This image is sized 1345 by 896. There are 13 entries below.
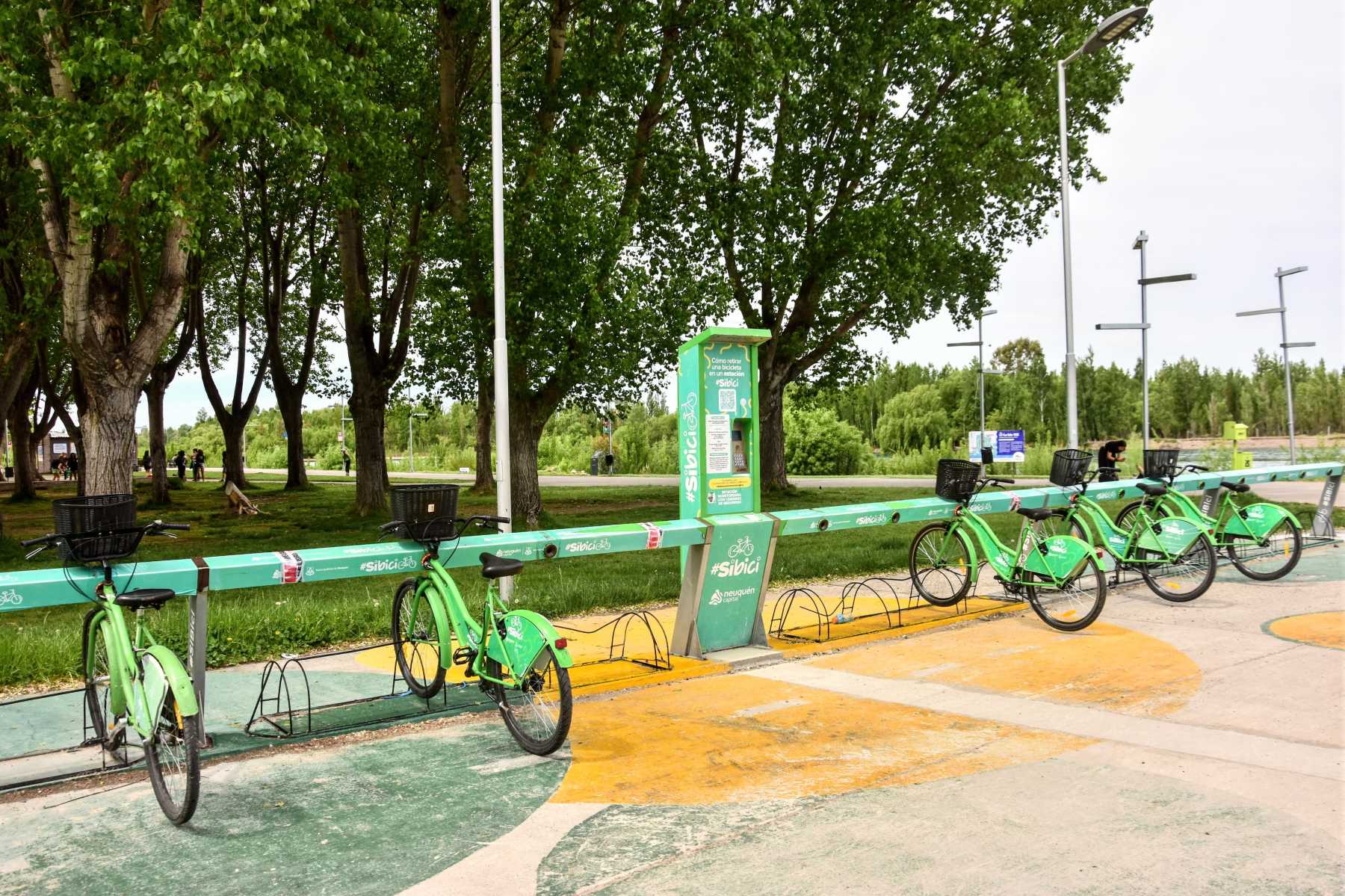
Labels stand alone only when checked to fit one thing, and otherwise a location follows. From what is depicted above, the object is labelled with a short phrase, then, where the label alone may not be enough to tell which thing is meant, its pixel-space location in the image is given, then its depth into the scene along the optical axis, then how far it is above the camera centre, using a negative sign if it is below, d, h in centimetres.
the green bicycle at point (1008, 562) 814 -93
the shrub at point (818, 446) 4541 +49
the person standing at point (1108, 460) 1088 -12
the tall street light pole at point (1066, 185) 1429 +406
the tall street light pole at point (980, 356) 3784 +360
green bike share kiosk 734 -27
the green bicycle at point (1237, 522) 998 -75
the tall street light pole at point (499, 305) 1045 +171
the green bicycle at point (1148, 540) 921 -84
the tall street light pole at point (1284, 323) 2928 +363
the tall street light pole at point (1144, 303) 2025 +296
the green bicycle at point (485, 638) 513 -93
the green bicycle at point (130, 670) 429 -87
